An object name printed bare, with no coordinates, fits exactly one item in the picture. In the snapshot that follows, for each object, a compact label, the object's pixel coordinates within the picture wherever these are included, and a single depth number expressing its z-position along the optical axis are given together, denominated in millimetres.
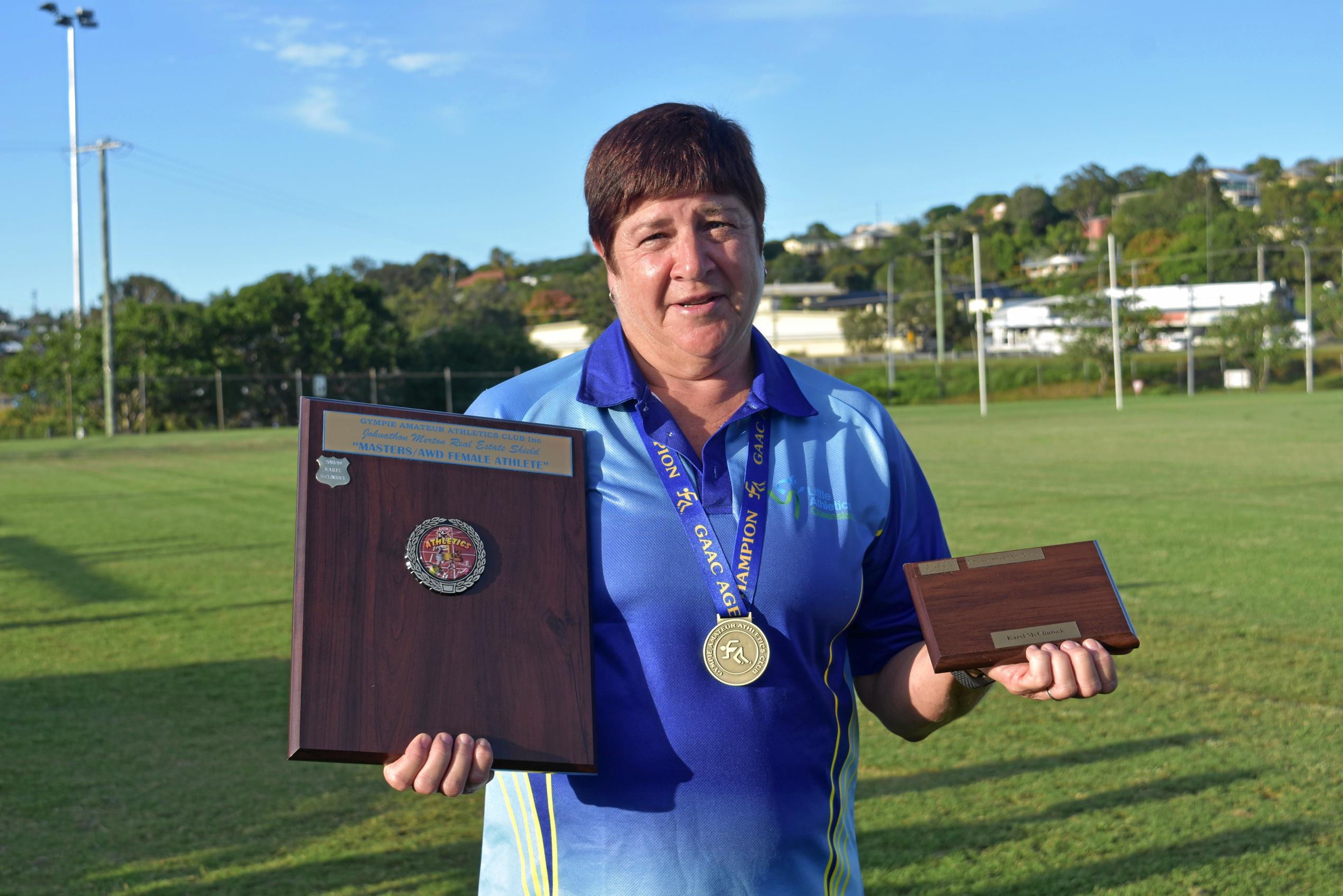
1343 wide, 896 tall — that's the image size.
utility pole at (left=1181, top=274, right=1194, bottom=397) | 57812
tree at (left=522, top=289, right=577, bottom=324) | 114125
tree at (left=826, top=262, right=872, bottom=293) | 132375
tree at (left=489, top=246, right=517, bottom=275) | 167875
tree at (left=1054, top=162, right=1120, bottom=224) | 171875
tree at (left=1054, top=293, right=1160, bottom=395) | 58438
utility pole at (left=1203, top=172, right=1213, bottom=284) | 107531
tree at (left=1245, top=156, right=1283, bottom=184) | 153250
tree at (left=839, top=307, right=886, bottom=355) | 83938
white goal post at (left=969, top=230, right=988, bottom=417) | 39031
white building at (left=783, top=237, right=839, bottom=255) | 185000
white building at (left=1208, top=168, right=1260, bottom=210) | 177625
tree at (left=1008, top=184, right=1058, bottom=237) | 173875
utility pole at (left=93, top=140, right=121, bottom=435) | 42406
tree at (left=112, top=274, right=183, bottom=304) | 75938
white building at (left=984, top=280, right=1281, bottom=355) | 88625
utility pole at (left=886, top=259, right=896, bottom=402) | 60312
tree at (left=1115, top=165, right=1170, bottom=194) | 173250
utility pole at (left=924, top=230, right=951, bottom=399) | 71188
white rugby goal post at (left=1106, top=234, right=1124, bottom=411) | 43938
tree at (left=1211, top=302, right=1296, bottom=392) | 59625
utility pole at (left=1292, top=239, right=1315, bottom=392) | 56188
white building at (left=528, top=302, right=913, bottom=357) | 91250
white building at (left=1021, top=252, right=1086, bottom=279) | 131500
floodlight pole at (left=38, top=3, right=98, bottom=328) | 48281
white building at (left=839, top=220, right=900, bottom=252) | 192375
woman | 2018
